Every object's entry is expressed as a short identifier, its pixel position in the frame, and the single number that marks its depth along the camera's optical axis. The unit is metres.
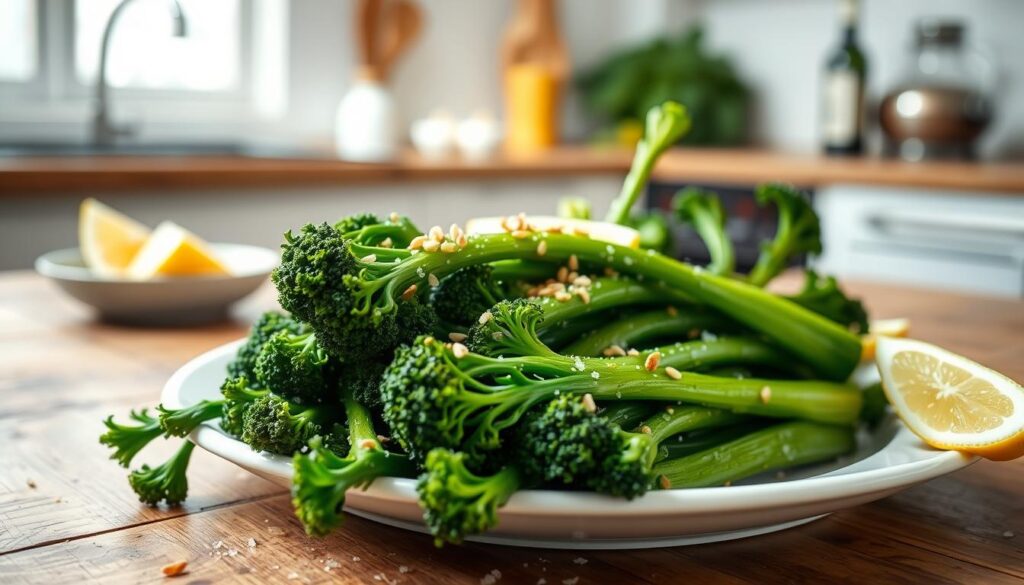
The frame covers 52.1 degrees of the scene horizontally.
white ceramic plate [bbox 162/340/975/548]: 0.59
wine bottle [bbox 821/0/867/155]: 3.31
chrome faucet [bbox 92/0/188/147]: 2.67
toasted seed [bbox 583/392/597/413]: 0.62
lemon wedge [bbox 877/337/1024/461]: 0.76
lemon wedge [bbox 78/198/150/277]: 1.43
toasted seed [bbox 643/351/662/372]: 0.73
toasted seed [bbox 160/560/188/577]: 0.61
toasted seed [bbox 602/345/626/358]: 0.79
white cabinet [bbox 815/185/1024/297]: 2.60
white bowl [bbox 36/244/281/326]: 1.34
